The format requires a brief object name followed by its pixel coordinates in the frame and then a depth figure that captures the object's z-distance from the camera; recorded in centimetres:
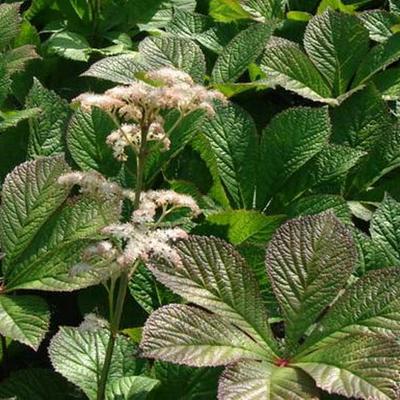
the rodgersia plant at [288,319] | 190
